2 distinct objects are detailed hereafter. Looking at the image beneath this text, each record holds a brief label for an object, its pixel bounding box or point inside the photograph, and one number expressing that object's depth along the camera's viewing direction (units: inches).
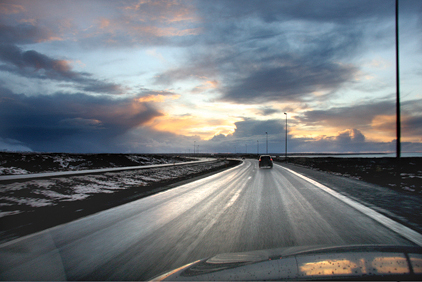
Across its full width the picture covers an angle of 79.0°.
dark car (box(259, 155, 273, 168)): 1259.8
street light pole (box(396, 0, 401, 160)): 576.4
